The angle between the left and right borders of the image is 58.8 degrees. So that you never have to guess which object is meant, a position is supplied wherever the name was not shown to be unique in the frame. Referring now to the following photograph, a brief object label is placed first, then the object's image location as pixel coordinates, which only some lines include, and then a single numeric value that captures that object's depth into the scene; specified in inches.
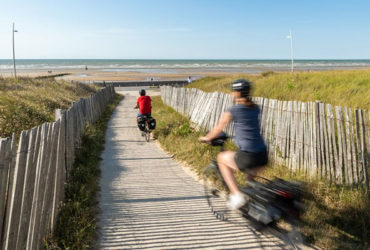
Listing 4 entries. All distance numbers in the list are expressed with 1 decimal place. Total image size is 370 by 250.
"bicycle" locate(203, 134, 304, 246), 146.7
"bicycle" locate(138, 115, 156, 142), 425.8
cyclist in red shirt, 431.8
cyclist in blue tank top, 158.1
